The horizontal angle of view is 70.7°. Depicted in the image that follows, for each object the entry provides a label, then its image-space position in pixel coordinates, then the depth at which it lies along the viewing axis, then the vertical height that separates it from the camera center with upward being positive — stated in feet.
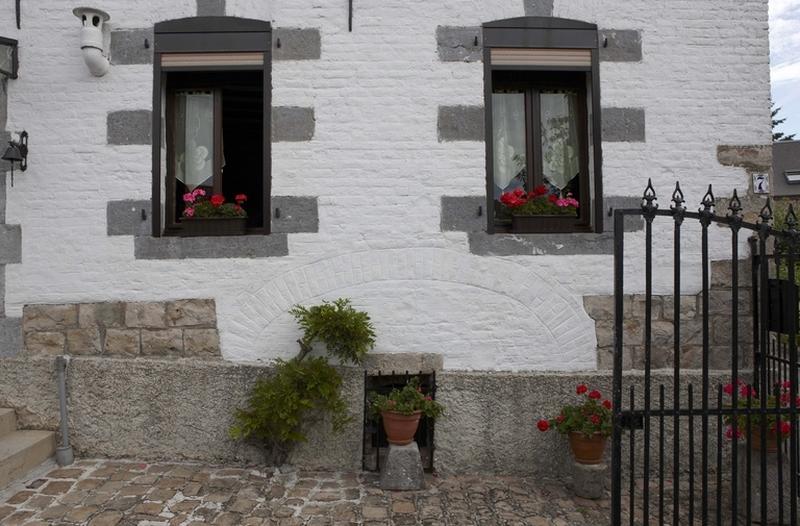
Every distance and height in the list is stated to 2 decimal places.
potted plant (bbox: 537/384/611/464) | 13.07 -3.77
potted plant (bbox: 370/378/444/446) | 13.24 -3.41
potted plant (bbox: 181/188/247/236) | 14.85 +1.33
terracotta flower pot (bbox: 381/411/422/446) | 13.25 -3.77
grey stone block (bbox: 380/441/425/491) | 13.16 -4.78
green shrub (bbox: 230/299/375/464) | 13.42 -2.91
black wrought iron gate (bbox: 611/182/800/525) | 10.12 -2.75
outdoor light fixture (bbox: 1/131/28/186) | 14.34 +2.99
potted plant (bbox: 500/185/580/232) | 14.84 +1.46
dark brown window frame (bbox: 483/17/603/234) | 14.96 +5.91
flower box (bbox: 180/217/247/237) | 14.88 +1.10
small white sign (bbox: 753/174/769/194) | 14.84 +2.13
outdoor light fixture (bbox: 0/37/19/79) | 14.66 +5.54
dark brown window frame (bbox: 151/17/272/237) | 14.93 +6.07
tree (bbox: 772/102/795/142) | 96.37 +22.20
